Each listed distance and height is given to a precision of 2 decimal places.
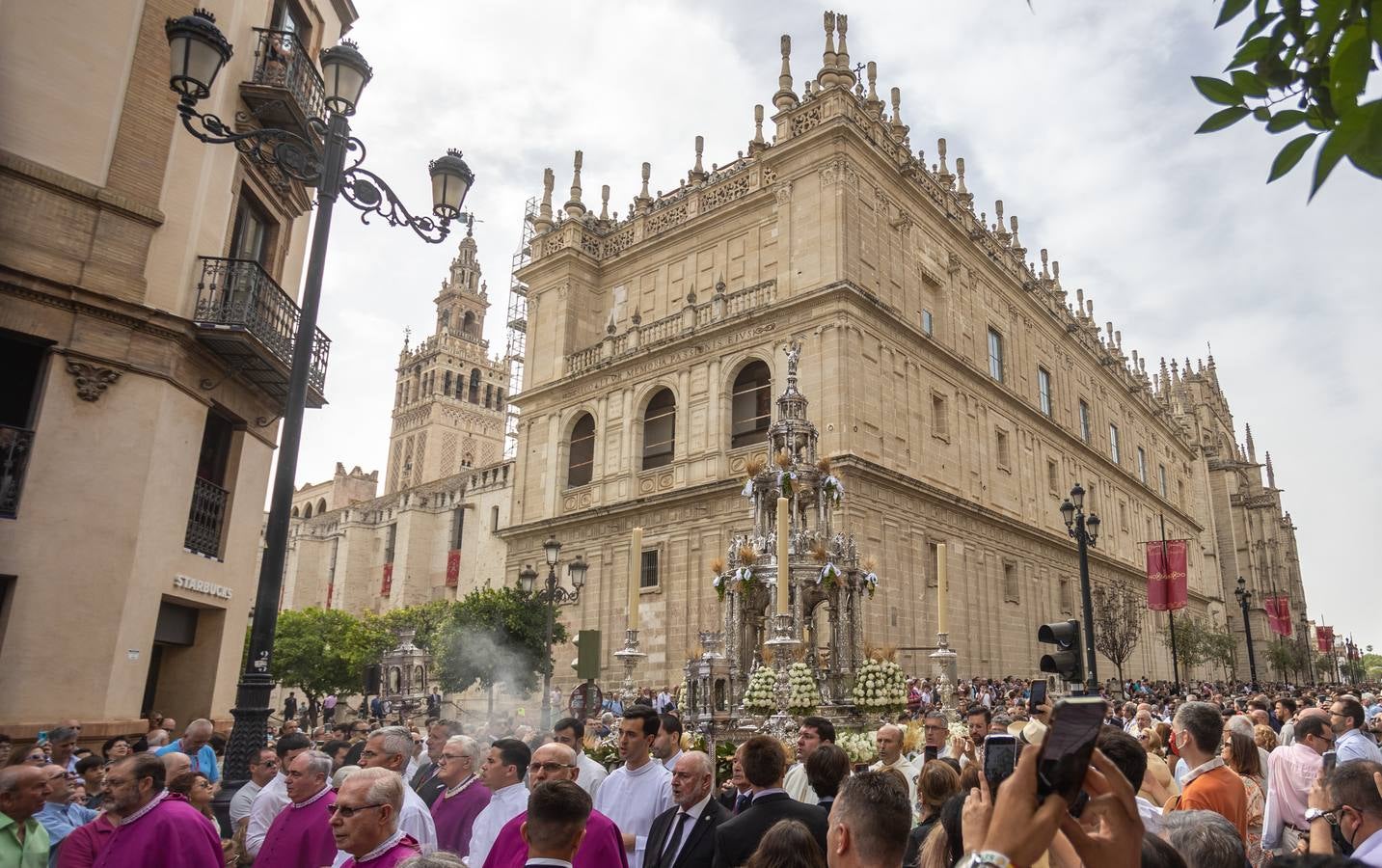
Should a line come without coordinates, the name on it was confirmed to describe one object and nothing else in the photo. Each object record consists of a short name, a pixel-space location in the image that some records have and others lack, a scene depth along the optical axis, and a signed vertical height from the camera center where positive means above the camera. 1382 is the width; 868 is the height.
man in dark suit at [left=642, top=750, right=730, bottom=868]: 5.21 -0.86
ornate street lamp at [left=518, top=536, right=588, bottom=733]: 18.98 +1.87
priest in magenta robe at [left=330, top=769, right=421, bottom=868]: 4.00 -0.68
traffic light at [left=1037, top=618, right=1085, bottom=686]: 7.25 +0.28
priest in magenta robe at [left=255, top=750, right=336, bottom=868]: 5.16 -0.92
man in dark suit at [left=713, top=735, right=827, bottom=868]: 4.66 -0.72
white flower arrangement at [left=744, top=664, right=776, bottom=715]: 11.62 -0.25
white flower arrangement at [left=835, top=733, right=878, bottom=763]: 9.83 -0.75
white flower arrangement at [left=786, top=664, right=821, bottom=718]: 11.45 -0.24
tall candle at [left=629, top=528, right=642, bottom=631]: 14.27 +1.37
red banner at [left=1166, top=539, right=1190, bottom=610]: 26.47 +3.62
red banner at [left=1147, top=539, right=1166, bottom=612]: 27.25 +3.19
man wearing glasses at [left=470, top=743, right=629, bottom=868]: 4.50 -0.83
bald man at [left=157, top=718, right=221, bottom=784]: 9.01 -0.89
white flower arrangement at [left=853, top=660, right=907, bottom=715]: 12.40 -0.16
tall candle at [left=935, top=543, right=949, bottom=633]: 14.03 +1.38
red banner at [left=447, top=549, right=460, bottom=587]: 53.94 +5.51
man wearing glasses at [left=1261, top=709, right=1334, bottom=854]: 5.58 -0.62
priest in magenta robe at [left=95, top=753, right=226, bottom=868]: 4.65 -0.87
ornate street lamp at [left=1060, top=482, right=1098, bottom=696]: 13.97 +2.60
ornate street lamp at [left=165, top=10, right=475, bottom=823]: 6.82 +4.39
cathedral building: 26.12 +9.60
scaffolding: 41.47 +17.07
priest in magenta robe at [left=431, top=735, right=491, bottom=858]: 6.06 -0.88
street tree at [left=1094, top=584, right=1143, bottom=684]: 32.25 +2.35
